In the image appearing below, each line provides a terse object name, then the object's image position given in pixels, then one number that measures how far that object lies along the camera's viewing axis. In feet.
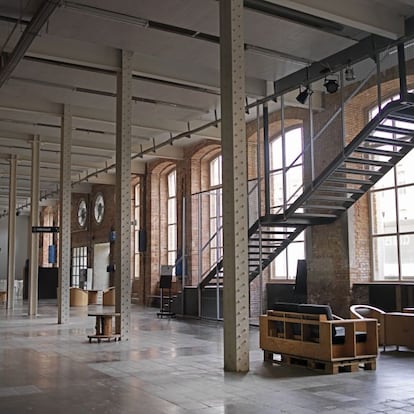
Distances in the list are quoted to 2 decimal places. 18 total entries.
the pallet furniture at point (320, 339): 22.88
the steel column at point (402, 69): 28.48
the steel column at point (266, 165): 39.06
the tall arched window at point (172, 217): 69.92
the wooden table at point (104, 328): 32.71
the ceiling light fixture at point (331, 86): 34.50
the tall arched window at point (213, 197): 61.46
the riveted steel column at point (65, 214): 43.52
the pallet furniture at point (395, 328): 28.09
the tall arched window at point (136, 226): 76.02
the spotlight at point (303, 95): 36.55
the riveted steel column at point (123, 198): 32.81
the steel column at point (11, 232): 60.02
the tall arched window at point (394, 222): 39.83
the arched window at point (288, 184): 49.55
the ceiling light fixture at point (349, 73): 33.88
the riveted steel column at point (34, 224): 51.24
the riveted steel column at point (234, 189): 22.74
